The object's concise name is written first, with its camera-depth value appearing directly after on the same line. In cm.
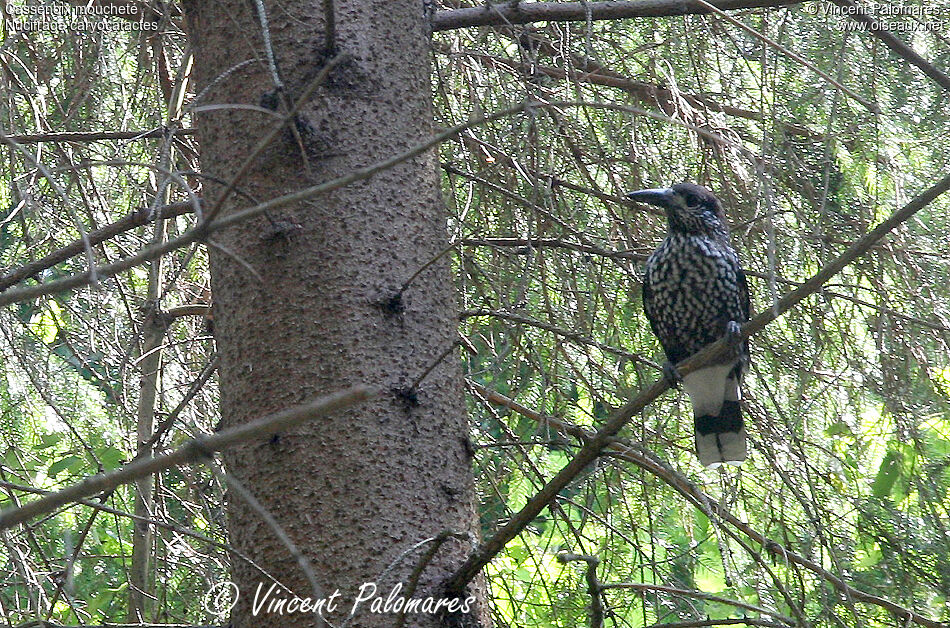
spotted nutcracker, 1231
